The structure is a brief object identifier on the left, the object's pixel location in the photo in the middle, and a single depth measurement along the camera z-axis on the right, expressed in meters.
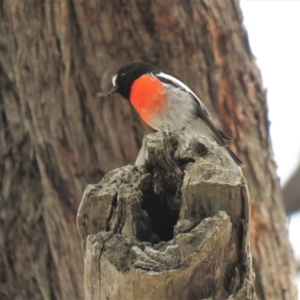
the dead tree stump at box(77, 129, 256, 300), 4.10
